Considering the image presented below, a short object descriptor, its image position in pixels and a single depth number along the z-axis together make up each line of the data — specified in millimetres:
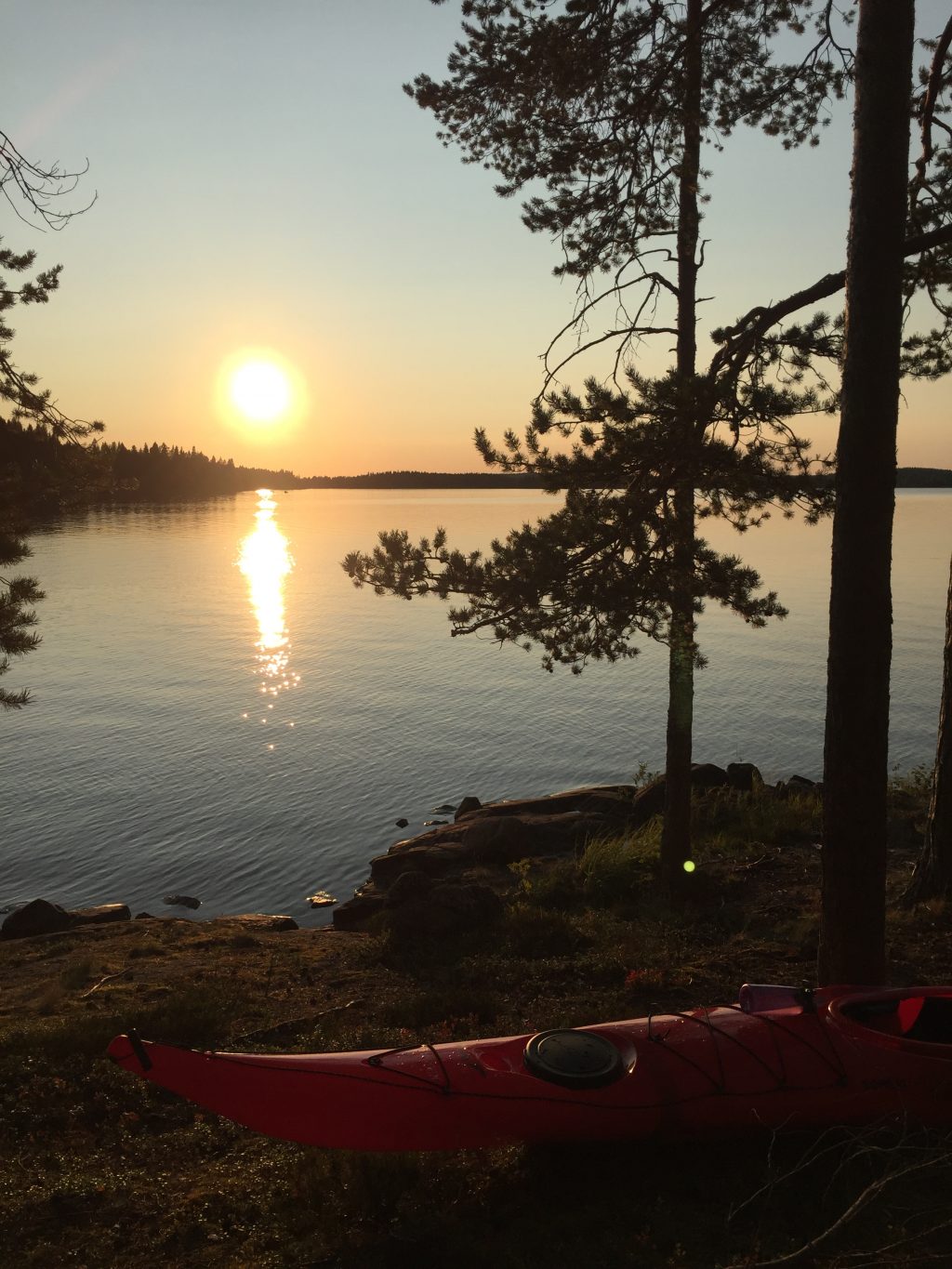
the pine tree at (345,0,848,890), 8062
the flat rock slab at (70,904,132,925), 13852
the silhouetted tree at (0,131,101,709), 8555
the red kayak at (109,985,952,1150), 4906
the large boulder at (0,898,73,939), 13344
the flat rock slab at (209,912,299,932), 13438
